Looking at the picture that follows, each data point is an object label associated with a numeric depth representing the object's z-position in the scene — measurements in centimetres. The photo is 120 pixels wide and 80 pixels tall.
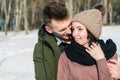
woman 166
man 185
